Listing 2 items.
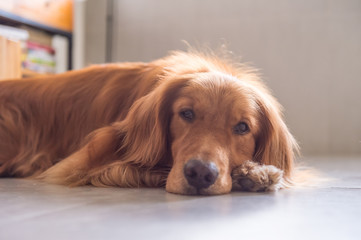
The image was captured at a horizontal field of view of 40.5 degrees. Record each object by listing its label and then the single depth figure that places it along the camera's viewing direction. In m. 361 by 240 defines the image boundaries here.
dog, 0.63
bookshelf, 1.35
